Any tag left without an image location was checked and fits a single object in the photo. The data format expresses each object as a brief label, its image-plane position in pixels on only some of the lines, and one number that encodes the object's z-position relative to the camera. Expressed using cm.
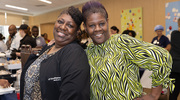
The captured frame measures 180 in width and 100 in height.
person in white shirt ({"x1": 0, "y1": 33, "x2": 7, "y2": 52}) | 310
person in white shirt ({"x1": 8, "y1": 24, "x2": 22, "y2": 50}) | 312
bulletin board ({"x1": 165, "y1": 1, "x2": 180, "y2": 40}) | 431
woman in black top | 74
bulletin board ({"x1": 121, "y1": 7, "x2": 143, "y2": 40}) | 522
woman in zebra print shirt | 87
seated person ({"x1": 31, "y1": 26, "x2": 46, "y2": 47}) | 359
